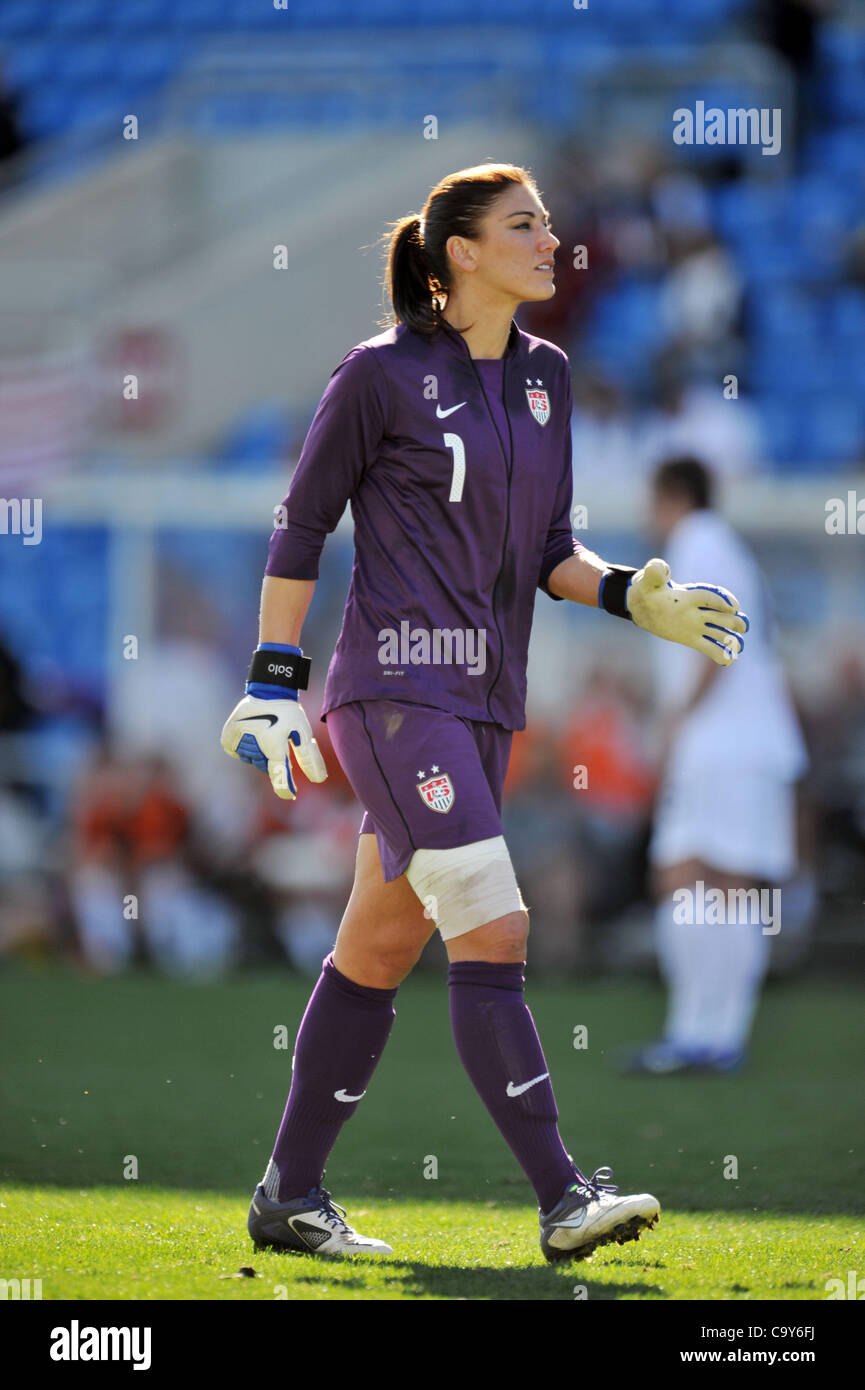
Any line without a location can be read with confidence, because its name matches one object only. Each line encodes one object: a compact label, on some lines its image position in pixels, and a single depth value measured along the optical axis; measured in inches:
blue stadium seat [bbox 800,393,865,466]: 499.2
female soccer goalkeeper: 147.5
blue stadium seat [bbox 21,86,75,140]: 651.5
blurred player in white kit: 284.4
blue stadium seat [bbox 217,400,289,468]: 518.0
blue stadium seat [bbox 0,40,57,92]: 658.8
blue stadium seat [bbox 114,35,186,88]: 653.3
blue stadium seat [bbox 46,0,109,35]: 673.0
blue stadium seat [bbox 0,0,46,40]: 674.8
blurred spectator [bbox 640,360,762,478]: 446.9
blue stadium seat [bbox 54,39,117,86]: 657.0
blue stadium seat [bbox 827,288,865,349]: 527.5
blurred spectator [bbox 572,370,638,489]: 450.9
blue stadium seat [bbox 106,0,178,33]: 665.0
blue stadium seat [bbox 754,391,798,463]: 502.0
